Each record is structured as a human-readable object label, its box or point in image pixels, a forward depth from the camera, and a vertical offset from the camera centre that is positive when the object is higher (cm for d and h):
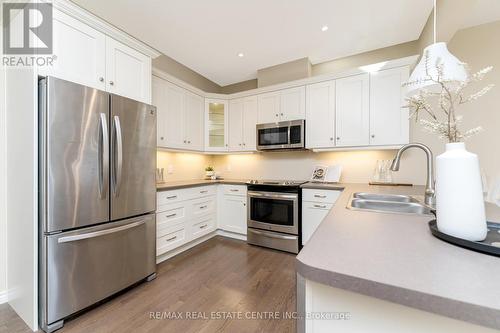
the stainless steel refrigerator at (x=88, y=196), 147 -25
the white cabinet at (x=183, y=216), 251 -69
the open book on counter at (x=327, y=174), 305 -13
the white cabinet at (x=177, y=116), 280 +71
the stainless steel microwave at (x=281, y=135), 304 +45
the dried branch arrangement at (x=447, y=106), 75 +23
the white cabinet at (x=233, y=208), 323 -68
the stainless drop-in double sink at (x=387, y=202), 148 -28
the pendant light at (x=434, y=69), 95 +47
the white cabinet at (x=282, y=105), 310 +91
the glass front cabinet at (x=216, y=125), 363 +69
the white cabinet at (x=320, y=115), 291 +71
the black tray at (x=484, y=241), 60 -24
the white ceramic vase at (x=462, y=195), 67 -9
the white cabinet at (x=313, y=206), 265 -52
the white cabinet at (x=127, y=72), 193 +91
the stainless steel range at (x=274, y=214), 278 -69
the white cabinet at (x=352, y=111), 272 +72
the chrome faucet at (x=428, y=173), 131 -5
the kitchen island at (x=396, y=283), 42 -26
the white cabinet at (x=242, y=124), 346 +69
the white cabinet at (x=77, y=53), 160 +90
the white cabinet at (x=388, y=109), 253 +70
